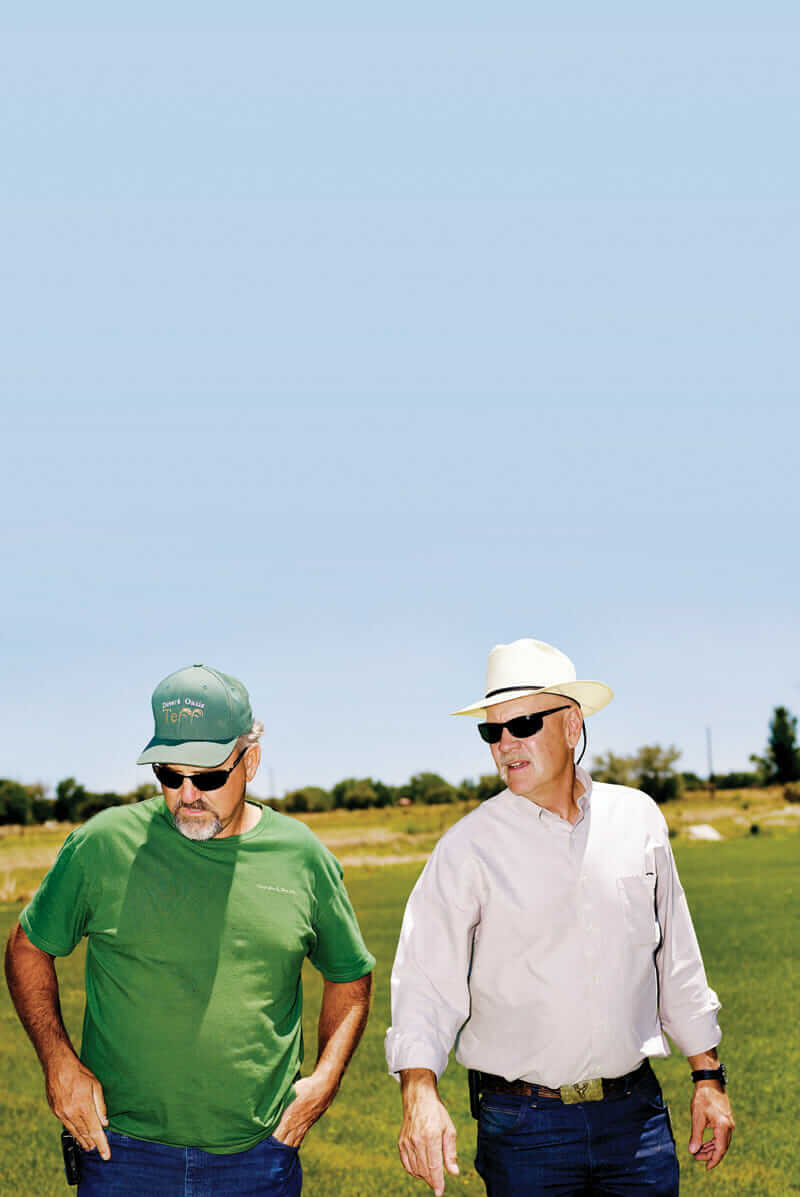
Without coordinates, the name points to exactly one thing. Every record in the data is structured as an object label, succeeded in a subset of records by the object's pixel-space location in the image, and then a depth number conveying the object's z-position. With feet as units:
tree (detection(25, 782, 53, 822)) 353.51
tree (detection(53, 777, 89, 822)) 352.08
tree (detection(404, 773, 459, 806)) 353.72
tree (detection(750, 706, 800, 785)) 414.41
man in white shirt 14.14
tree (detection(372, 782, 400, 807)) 367.45
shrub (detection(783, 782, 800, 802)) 282.56
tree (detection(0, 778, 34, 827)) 349.41
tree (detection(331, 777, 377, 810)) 366.43
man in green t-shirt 13.78
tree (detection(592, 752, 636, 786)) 338.75
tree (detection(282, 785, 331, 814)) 357.00
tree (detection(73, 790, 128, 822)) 339.98
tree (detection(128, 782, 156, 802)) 230.27
